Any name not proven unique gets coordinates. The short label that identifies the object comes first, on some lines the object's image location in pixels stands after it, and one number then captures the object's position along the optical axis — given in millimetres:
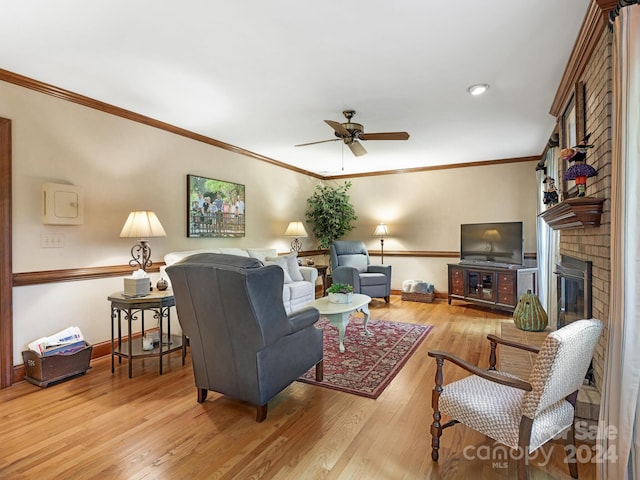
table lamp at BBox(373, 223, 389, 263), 6625
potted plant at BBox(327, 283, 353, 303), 3627
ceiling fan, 3438
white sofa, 4625
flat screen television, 5188
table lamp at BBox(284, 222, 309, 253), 5875
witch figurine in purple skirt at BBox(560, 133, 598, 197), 2119
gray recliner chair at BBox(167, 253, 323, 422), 2104
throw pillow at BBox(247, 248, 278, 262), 4906
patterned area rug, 2822
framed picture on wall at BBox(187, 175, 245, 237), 4387
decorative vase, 3145
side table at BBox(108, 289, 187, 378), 3033
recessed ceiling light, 3018
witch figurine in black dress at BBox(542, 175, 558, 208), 3332
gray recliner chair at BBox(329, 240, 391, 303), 5617
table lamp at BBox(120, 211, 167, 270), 3260
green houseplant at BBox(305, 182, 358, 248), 6723
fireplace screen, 2266
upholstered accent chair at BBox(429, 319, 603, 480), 1459
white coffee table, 3338
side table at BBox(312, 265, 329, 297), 6215
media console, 5043
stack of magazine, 2826
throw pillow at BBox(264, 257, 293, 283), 4906
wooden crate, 2771
